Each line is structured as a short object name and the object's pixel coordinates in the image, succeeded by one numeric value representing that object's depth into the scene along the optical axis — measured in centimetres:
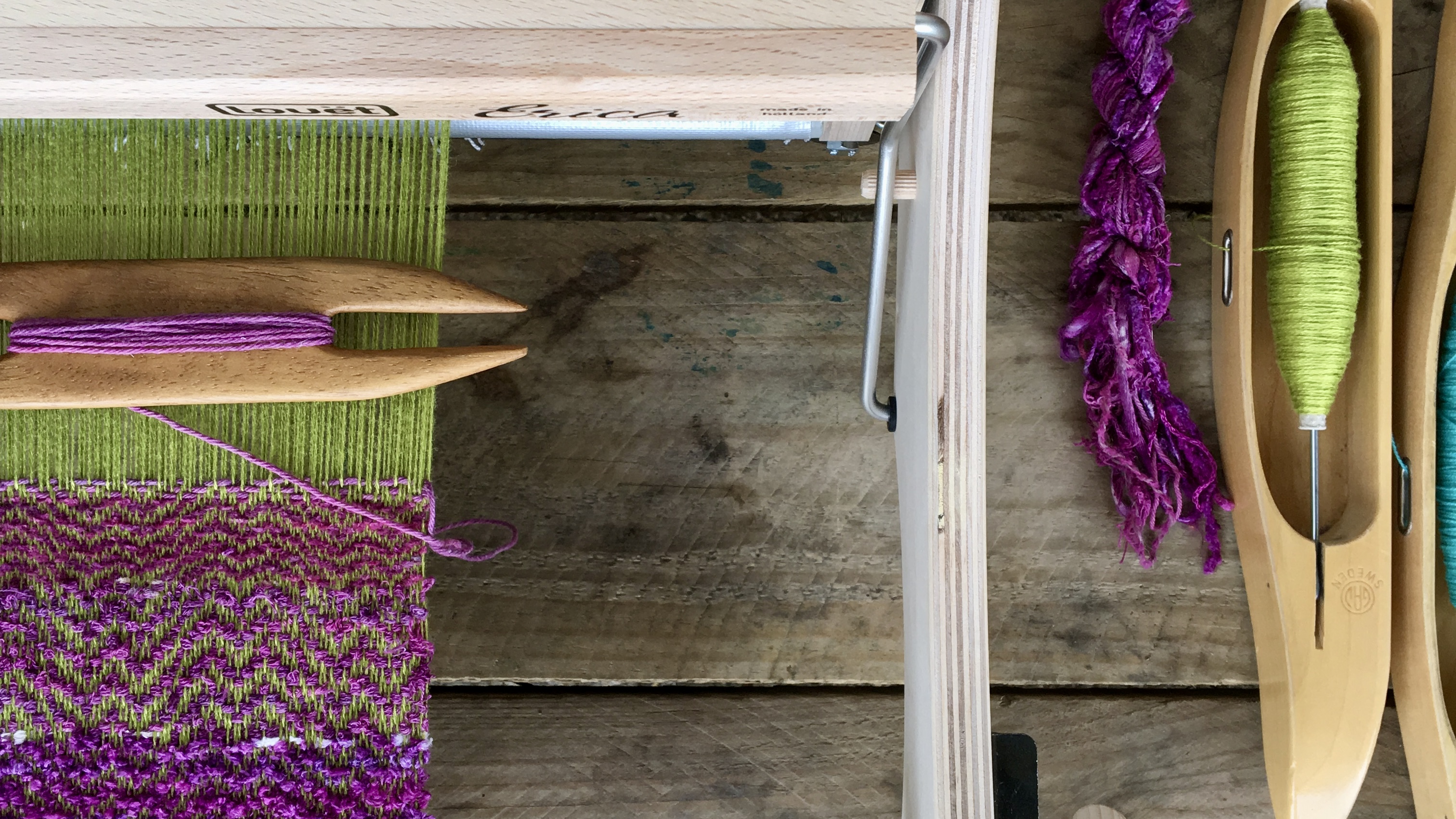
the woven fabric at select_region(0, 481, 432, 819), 59
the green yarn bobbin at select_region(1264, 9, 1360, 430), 70
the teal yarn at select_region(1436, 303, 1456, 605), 75
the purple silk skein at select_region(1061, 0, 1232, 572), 74
